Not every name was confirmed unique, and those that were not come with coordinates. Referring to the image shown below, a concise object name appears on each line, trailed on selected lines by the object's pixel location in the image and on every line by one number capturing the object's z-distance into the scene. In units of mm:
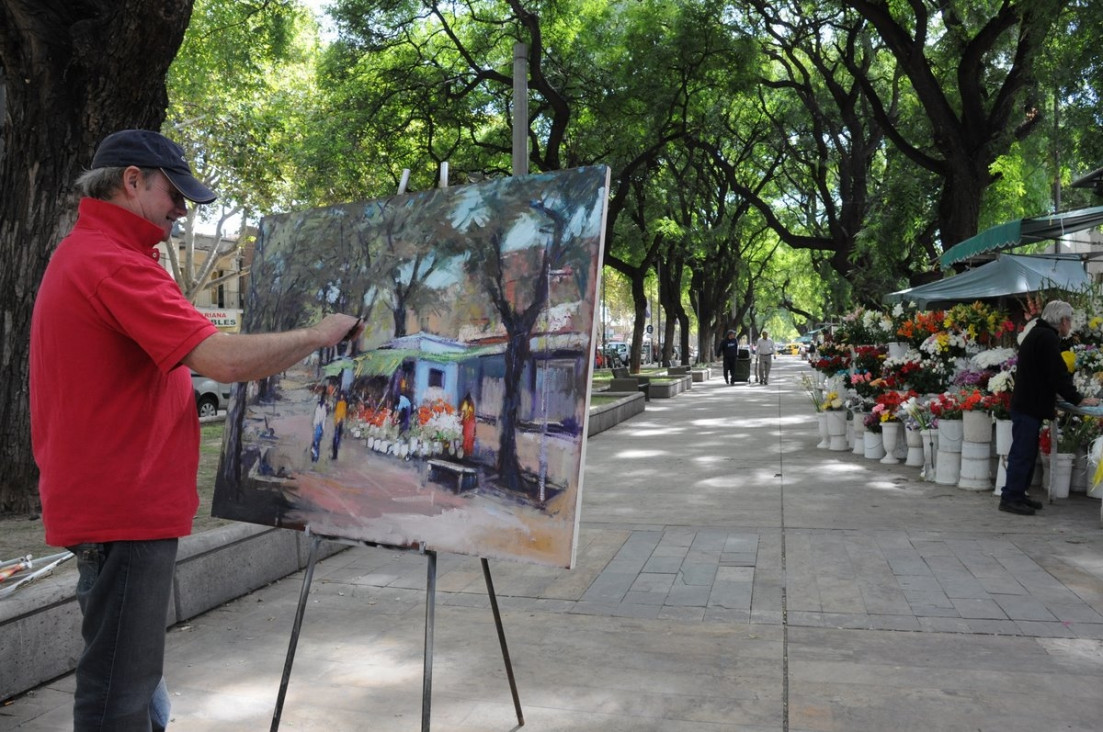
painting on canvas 2959
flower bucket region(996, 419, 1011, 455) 8039
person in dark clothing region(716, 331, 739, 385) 29984
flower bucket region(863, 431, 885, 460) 10836
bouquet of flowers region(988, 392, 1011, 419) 8016
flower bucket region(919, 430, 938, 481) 9141
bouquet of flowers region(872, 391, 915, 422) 9938
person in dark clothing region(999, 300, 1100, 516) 7137
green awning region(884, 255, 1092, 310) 9164
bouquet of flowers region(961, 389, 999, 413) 8086
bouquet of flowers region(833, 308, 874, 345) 11641
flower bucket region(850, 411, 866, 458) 11250
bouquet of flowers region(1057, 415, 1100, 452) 7953
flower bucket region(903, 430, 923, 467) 9969
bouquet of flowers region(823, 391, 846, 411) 11664
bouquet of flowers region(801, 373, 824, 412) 12127
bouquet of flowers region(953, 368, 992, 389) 8539
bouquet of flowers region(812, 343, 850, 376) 12102
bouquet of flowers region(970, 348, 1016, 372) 8258
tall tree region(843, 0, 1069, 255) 12766
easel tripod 2904
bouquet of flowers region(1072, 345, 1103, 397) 7828
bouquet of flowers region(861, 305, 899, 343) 11102
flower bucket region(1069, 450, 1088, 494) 8055
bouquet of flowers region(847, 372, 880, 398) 10743
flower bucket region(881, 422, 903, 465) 10484
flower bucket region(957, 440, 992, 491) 8445
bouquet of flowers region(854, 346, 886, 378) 11023
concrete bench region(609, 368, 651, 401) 20797
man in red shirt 2289
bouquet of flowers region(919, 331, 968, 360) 9414
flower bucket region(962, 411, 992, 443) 8266
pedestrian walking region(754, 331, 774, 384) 29625
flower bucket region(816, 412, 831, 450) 12059
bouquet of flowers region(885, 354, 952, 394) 9656
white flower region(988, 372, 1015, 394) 7945
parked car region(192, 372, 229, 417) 19469
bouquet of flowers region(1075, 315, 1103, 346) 7844
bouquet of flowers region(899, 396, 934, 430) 9227
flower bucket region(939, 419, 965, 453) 8734
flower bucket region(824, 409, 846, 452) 11797
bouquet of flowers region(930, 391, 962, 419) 8664
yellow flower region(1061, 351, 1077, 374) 7477
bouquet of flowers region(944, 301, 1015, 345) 9359
